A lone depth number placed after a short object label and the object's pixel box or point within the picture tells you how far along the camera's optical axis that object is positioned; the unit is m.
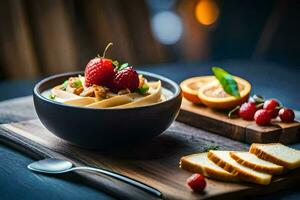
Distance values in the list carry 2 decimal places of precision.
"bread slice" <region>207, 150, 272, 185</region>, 0.64
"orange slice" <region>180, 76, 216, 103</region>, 0.86
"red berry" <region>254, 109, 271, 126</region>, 0.79
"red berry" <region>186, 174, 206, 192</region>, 0.61
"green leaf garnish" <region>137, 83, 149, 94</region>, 0.75
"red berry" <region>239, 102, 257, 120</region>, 0.81
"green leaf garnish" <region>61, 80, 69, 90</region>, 0.76
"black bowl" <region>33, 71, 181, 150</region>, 0.69
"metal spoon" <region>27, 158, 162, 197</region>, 0.64
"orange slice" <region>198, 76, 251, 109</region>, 0.83
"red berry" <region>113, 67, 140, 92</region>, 0.73
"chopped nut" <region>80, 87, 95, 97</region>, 0.73
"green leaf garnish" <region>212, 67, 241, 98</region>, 0.83
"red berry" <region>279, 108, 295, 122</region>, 0.81
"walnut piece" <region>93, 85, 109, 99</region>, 0.72
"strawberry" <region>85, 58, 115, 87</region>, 0.73
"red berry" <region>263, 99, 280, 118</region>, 0.82
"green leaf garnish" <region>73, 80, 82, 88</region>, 0.76
